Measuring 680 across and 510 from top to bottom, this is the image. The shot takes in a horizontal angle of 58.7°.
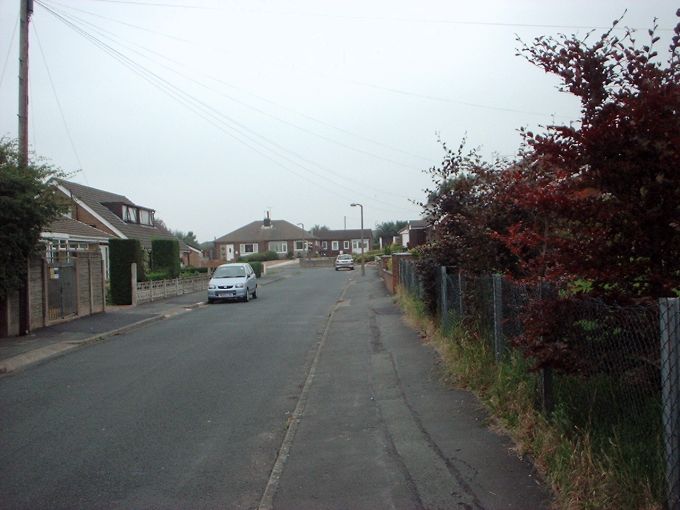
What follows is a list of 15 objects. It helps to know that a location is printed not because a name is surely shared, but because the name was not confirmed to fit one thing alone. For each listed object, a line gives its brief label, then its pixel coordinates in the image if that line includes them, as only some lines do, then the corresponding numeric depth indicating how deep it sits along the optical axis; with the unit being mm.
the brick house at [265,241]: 93062
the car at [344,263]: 60188
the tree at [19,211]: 13414
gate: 16781
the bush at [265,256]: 79894
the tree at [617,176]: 4305
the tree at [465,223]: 9367
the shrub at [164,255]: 33281
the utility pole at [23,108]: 14773
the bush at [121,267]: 22891
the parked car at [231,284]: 25578
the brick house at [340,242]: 109881
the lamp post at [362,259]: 47512
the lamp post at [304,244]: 94125
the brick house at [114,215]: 37781
